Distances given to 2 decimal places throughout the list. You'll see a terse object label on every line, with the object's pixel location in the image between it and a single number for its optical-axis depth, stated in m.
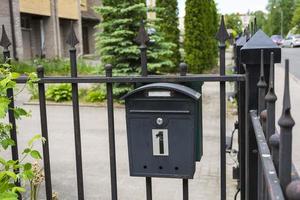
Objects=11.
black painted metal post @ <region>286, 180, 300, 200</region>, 1.05
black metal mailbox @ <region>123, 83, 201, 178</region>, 2.51
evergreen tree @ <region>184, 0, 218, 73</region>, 15.70
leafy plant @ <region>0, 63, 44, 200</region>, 2.05
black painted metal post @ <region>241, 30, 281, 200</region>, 2.31
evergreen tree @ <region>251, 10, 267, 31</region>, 95.81
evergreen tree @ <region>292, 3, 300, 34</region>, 70.48
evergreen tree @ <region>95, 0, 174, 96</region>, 10.68
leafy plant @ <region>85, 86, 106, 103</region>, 11.15
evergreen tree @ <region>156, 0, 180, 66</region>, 16.84
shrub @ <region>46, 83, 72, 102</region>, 11.36
